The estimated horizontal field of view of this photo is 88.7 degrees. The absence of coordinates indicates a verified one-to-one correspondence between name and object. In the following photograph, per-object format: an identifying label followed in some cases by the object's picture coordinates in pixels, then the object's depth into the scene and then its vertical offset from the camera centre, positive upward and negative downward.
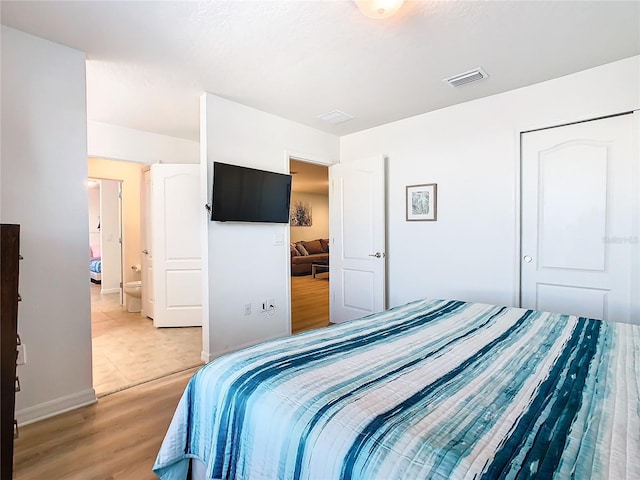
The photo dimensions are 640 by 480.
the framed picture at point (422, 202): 3.38 +0.34
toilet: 4.68 -0.92
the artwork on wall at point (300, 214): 9.55 +0.61
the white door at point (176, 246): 4.00 -0.15
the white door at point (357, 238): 3.67 -0.04
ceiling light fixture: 1.63 +1.15
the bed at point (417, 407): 0.75 -0.50
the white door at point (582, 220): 2.40 +0.12
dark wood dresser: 1.20 -0.38
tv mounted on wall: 2.91 +0.38
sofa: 8.32 -0.56
